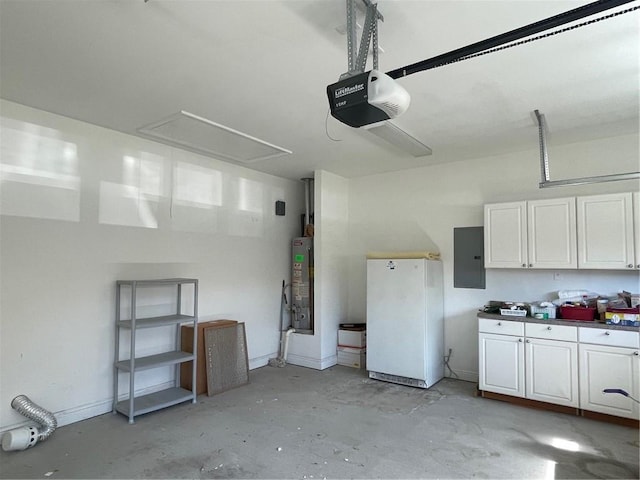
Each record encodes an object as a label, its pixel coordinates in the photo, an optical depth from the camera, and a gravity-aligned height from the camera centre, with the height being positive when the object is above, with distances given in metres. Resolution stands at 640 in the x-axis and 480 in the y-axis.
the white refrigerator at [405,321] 4.53 -0.73
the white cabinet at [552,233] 3.91 +0.30
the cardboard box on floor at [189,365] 4.26 -1.18
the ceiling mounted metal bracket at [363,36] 2.00 +1.17
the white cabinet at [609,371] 3.41 -0.98
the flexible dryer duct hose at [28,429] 2.94 -1.36
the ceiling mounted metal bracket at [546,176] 3.41 +0.77
